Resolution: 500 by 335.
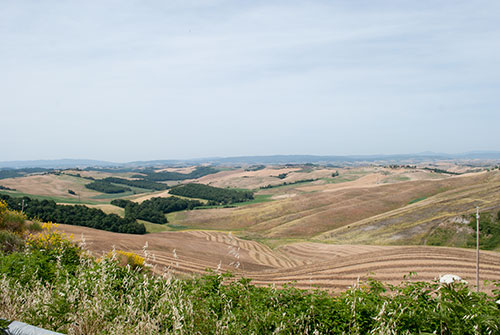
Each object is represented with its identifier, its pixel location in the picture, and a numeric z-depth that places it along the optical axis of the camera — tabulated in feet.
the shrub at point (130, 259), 52.84
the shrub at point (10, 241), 52.60
